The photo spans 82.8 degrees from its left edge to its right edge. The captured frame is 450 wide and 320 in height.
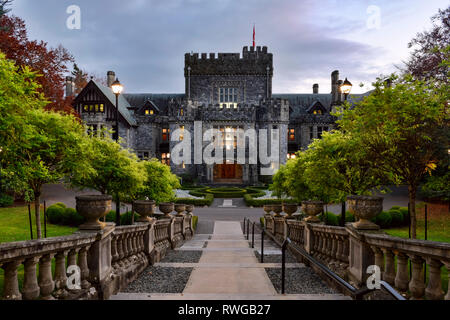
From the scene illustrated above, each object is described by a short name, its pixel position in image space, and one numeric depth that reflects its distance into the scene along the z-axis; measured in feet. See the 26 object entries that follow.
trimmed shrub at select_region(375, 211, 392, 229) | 51.34
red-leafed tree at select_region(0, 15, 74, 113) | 56.85
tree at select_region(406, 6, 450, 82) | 58.08
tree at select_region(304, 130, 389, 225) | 30.37
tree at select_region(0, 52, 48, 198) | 17.71
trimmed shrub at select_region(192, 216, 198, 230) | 53.31
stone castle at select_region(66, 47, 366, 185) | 120.37
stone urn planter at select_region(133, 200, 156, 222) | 24.06
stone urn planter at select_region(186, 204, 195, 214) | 47.91
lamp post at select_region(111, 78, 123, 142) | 42.40
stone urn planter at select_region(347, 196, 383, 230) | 14.99
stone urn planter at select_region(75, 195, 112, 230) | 14.56
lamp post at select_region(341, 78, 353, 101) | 38.78
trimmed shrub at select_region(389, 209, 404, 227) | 53.01
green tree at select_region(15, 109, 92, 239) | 25.30
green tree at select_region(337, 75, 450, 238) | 23.71
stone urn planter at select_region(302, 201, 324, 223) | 24.18
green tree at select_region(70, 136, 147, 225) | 35.55
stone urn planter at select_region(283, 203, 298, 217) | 33.99
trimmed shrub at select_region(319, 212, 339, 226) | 51.66
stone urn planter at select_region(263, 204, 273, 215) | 47.46
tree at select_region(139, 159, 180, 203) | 45.27
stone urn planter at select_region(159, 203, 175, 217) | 32.60
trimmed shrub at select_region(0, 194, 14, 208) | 68.13
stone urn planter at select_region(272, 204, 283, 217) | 40.81
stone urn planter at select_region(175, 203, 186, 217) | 38.42
